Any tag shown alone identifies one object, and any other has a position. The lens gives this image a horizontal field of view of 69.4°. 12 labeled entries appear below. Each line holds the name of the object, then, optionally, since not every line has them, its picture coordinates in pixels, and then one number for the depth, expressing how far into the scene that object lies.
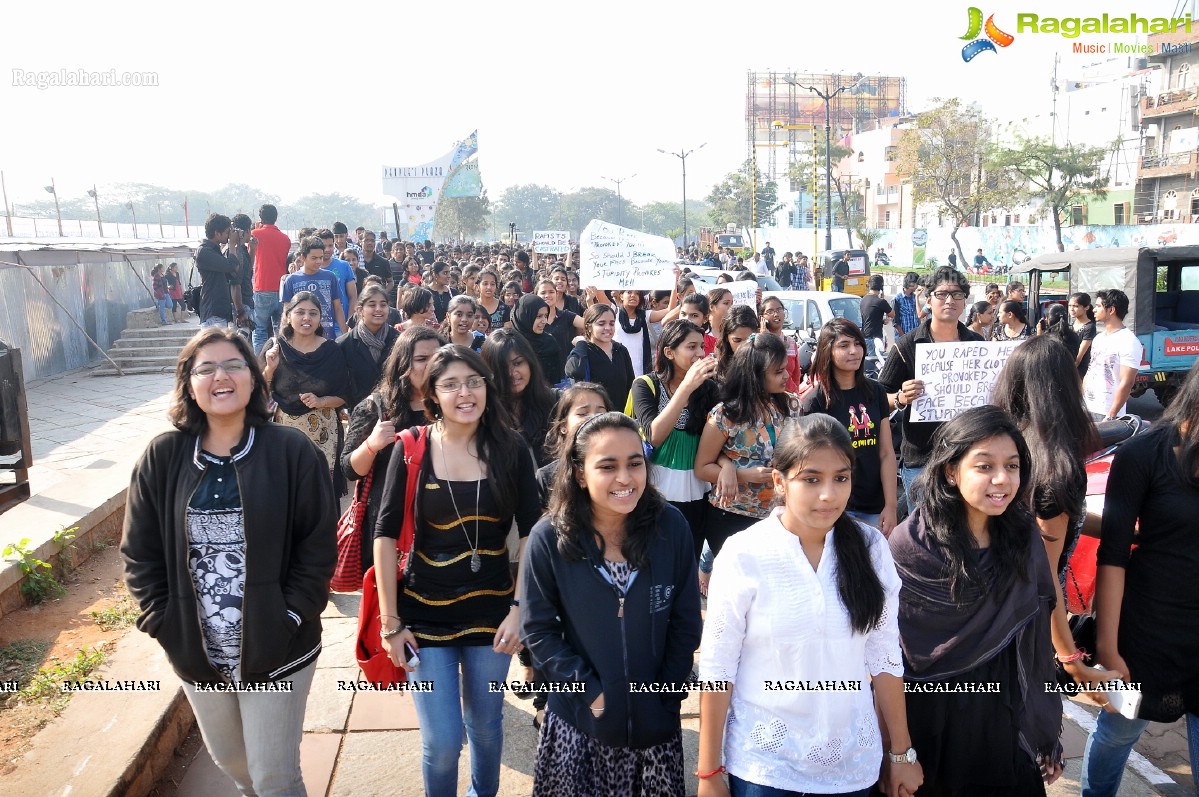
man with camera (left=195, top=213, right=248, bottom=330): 8.94
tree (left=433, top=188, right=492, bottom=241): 66.88
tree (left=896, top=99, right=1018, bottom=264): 42.81
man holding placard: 4.91
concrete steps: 14.41
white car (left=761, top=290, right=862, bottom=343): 11.96
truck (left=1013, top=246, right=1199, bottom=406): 11.55
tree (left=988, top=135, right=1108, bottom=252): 40.62
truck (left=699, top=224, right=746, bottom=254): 42.59
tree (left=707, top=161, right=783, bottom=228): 70.19
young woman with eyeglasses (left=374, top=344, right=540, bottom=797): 2.96
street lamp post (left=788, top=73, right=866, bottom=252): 32.03
